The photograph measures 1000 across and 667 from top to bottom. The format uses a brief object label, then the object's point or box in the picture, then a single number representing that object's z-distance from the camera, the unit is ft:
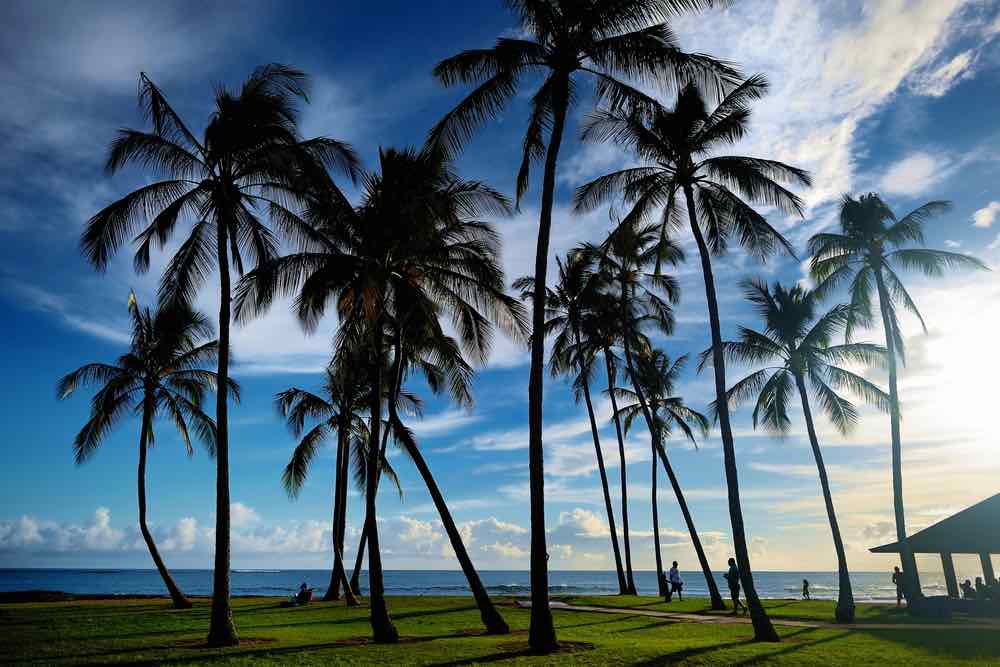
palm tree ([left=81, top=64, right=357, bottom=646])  48.60
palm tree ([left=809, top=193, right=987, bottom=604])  73.82
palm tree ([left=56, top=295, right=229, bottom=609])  82.38
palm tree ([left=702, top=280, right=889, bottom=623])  77.46
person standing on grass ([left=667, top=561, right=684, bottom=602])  91.56
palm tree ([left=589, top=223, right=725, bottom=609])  82.07
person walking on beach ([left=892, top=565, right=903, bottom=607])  84.82
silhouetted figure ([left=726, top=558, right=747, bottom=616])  72.06
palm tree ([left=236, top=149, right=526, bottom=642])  52.54
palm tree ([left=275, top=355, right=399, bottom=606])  93.30
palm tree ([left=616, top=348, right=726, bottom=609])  106.63
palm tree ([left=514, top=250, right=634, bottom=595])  98.63
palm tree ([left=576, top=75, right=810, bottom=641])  56.70
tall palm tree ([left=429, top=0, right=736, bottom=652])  46.60
